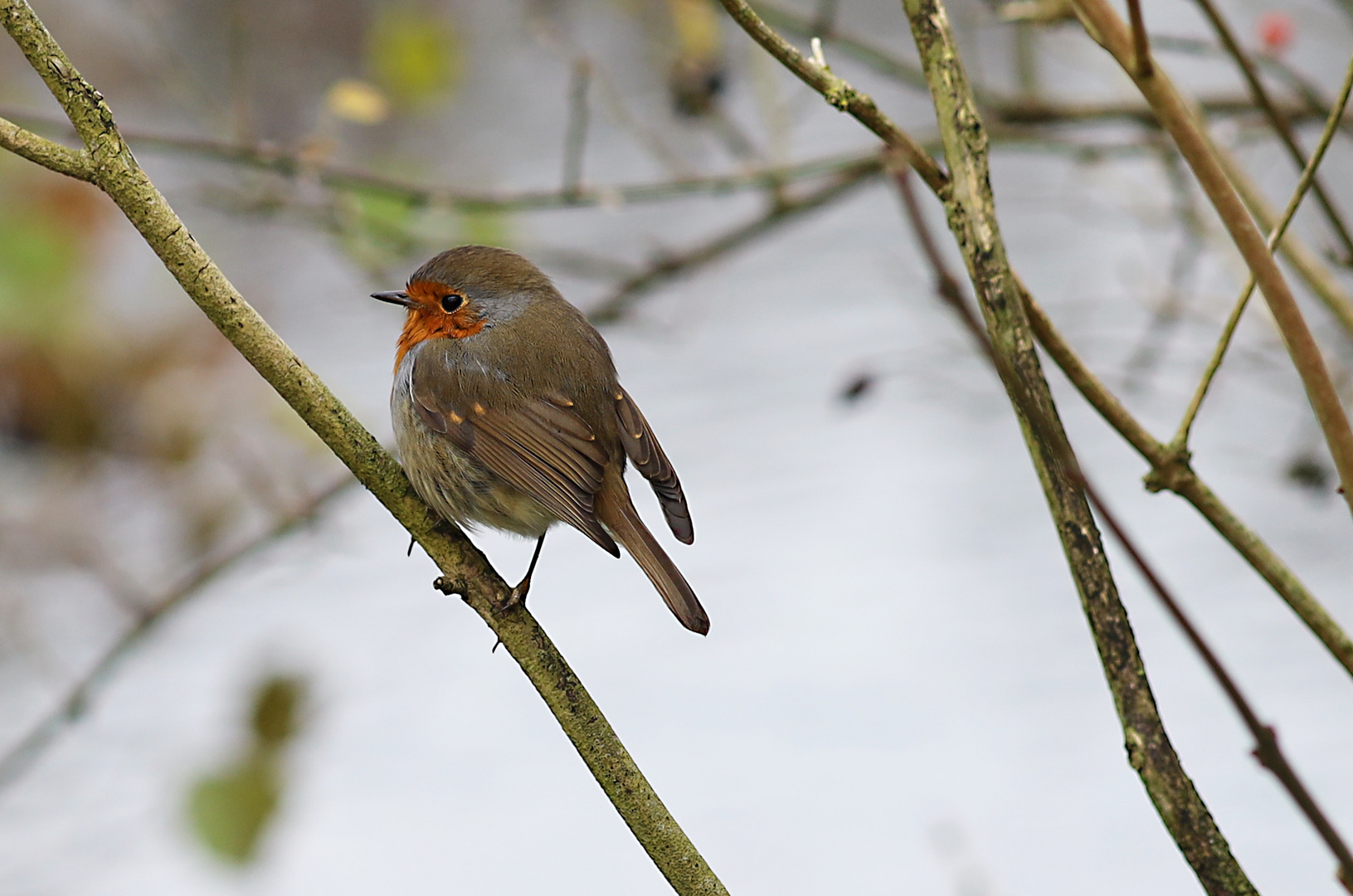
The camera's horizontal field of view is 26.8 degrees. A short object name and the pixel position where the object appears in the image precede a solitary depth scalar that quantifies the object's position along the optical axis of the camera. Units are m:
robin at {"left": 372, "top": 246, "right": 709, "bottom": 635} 4.14
